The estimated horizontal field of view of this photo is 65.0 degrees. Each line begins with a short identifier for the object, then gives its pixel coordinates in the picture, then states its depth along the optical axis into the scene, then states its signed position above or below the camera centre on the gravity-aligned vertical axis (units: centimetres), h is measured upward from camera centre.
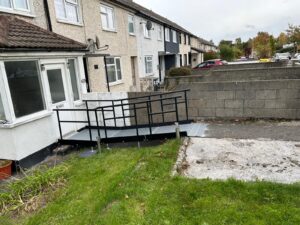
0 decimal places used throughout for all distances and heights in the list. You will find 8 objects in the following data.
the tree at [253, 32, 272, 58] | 5878 +197
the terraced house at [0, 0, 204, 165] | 540 +12
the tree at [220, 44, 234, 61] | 5900 +46
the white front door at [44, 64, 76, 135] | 662 -70
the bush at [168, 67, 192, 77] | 1867 -102
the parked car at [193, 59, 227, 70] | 2878 -84
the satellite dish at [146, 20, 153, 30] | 1753 +260
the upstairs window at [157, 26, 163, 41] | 2234 +246
